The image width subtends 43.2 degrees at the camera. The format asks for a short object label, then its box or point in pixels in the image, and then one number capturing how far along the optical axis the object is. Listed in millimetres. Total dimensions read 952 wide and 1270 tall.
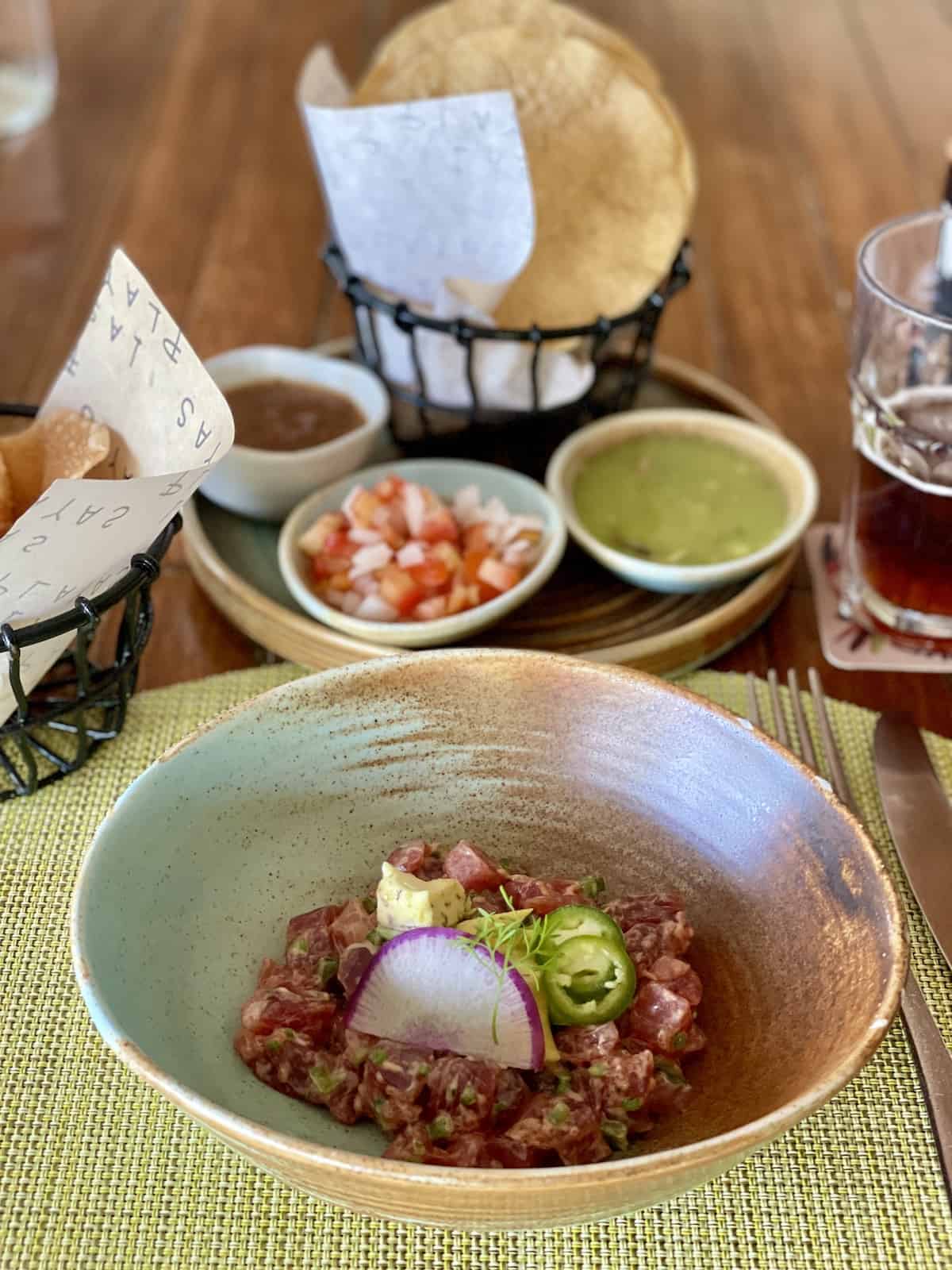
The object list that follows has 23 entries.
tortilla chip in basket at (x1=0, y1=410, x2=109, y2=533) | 339
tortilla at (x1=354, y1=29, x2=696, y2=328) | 445
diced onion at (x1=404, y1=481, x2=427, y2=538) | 404
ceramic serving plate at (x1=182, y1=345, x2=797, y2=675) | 382
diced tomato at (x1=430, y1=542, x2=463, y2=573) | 394
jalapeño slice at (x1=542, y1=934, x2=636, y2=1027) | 242
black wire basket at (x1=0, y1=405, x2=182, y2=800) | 290
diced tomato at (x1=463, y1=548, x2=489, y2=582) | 396
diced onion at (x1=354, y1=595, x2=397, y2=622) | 386
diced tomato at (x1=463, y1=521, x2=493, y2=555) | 403
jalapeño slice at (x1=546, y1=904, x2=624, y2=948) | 246
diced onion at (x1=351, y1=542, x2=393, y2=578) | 391
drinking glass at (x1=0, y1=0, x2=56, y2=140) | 745
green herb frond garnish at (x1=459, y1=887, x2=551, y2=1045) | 237
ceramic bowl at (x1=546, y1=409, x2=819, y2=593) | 399
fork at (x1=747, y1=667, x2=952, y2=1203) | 263
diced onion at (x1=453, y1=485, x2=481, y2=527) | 420
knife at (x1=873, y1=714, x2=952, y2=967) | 307
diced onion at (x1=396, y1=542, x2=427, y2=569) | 390
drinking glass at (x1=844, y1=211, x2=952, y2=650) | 383
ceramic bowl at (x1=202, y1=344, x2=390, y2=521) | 420
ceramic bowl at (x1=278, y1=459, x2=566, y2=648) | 375
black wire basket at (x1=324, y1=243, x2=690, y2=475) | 423
